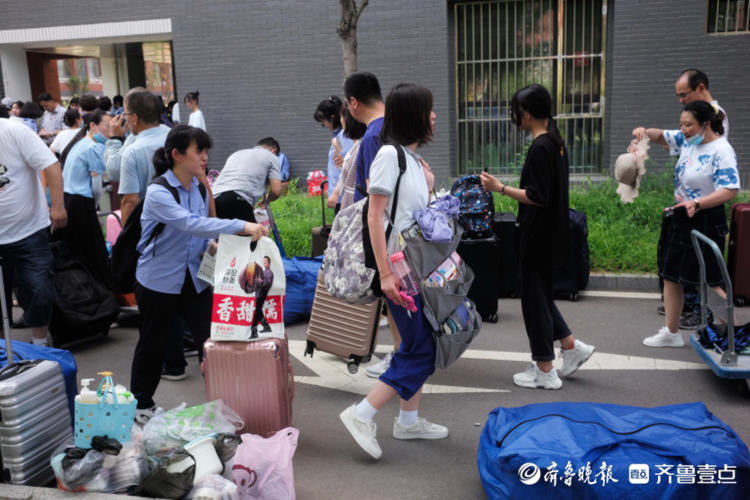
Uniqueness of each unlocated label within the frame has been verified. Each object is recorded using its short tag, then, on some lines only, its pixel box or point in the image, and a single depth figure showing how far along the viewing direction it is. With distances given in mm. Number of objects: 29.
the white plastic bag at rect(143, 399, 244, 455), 3271
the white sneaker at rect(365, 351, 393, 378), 5086
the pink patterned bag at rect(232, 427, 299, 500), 3225
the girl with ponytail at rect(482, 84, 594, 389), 4410
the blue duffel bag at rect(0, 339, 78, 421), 3744
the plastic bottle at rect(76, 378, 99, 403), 3096
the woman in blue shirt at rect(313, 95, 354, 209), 6863
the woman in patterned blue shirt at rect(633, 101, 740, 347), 5027
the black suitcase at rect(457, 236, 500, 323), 6152
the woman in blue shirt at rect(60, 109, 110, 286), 6273
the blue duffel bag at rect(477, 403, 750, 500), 2949
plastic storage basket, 3086
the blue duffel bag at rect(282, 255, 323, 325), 6355
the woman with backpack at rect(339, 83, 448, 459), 3498
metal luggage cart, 4319
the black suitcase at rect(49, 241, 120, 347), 5793
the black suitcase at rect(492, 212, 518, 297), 6824
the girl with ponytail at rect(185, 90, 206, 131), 13227
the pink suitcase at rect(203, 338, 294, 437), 3736
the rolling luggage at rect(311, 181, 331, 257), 7155
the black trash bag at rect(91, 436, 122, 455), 3080
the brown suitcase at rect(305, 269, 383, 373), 4938
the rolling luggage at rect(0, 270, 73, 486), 3209
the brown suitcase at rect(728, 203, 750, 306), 6227
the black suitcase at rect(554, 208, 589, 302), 6715
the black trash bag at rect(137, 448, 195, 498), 3029
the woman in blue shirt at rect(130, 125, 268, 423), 3961
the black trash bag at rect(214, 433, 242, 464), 3193
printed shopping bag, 3691
